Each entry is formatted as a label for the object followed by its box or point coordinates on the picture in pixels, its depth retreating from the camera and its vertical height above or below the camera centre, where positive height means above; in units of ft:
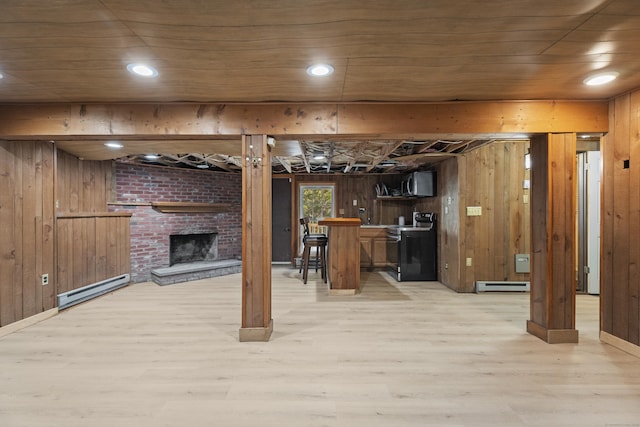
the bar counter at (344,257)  13.65 -2.06
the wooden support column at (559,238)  8.52 -0.74
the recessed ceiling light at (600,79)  6.89 +3.22
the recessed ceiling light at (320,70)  6.43 +3.21
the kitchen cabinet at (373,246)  19.44 -2.20
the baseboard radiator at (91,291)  11.65 -3.41
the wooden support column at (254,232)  8.71 -0.55
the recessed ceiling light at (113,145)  11.51 +2.79
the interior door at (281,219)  22.62 -0.44
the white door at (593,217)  13.30 -0.22
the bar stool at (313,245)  15.92 -1.72
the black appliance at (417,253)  16.46 -2.27
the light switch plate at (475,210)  14.10 +0.10
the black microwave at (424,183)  16.98 +1.71
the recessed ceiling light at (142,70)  6.38 +3.20
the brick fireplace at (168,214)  16.38 +0.24
